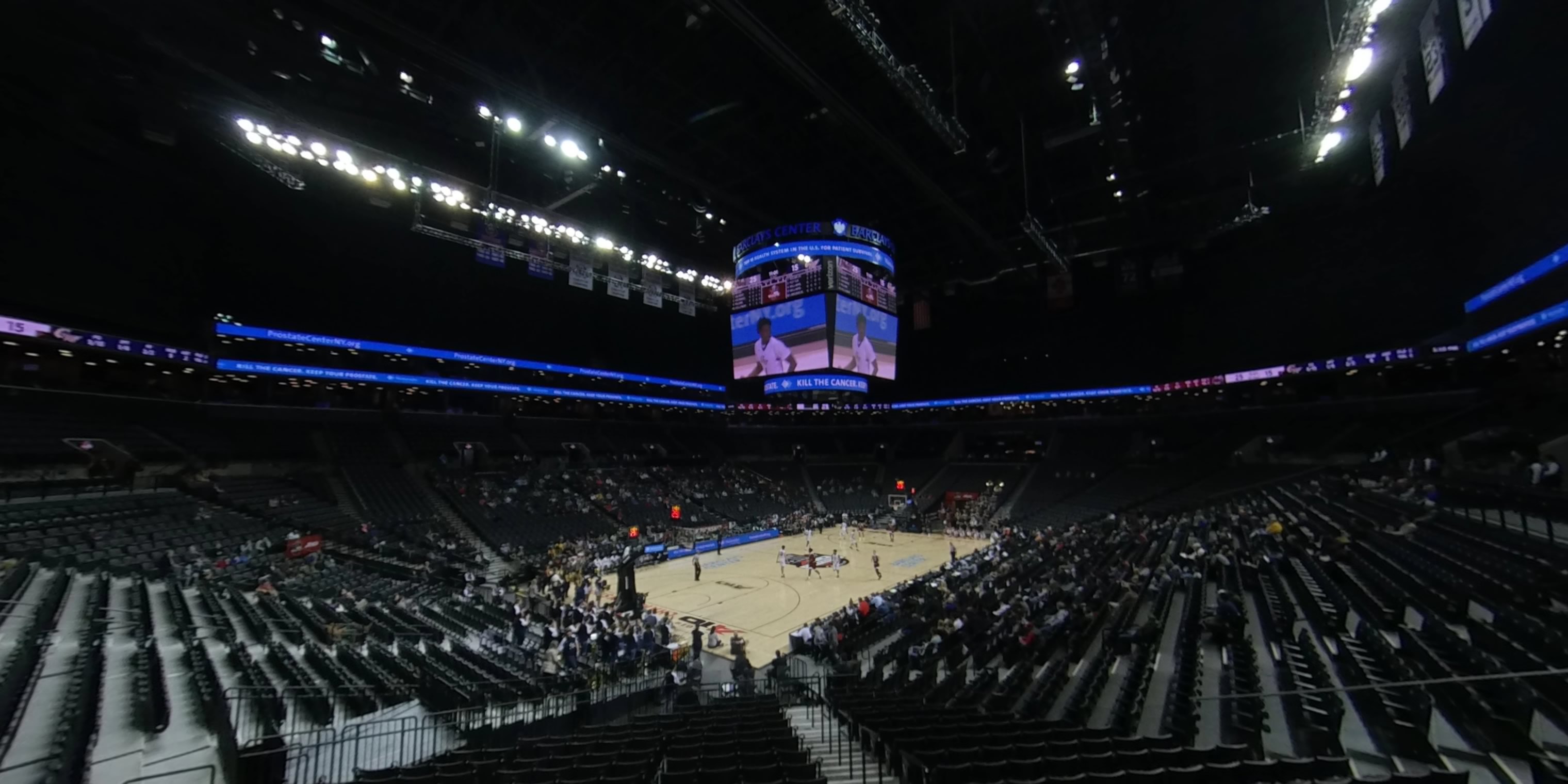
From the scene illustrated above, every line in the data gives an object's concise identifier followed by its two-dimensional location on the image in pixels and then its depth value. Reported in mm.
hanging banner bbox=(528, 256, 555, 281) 22000
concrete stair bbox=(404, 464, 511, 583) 20391
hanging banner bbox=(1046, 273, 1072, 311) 28375
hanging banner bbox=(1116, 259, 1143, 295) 28438
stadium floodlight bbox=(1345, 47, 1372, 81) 10297
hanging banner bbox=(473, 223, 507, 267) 20391
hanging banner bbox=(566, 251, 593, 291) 22562
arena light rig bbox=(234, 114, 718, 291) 14938
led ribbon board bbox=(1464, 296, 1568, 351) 14547
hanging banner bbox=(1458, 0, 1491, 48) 7629
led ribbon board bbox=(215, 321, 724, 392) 22672
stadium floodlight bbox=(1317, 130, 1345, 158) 14383
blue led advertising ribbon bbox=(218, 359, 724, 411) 22844
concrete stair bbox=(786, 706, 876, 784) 5938
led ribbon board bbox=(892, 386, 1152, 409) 36188
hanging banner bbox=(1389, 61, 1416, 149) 12062
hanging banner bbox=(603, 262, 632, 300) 24172
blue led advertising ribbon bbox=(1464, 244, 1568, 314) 14490
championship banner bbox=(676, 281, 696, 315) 27984
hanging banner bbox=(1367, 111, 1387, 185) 14469
